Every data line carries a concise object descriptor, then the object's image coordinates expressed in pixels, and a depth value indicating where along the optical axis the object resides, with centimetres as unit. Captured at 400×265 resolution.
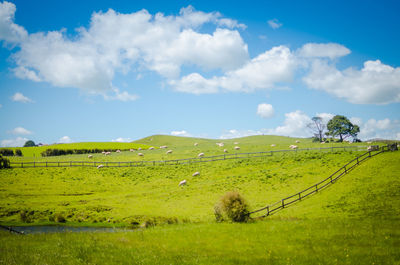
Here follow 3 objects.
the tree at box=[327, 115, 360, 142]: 9119
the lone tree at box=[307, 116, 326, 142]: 10112
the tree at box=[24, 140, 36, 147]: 16575
